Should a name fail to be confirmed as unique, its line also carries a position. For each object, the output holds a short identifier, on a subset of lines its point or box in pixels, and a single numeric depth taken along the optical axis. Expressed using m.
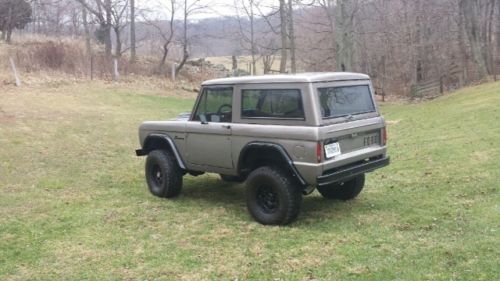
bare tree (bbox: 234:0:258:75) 38.81
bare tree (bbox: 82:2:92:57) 30.44
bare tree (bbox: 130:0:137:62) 33.25
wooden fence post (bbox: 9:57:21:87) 21.73
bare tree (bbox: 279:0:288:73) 29.95
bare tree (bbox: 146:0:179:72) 32.53
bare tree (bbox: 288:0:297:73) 30.57
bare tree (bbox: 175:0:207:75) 32.81
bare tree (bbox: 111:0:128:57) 32.31
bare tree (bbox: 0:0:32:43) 16.49
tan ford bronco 5.73
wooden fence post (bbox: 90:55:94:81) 26.45
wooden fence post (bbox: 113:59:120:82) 27.44
